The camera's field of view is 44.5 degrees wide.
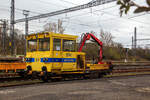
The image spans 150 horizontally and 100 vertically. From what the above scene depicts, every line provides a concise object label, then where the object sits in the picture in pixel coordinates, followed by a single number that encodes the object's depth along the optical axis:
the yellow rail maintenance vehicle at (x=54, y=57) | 10.79
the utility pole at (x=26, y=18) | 26.42
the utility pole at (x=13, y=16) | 25.22
